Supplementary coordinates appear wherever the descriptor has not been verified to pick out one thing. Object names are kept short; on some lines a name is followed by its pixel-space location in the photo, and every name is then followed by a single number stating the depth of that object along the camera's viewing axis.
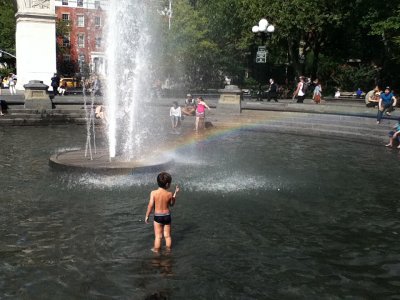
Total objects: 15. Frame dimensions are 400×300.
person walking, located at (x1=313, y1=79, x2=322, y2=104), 30.94
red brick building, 73.12
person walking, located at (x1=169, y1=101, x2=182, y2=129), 21.11
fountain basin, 11.42
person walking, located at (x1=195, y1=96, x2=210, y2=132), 20.91
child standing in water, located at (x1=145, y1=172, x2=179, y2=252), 6.68
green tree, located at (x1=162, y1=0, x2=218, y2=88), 54.03
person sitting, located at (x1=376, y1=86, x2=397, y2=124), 20.58
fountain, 12.31
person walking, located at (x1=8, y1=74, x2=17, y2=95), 31.47
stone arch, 30.23
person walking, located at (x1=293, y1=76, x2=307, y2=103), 29.47
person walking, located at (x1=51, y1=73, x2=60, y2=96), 30.02
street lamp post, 25.89
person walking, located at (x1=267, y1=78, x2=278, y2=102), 31.92
